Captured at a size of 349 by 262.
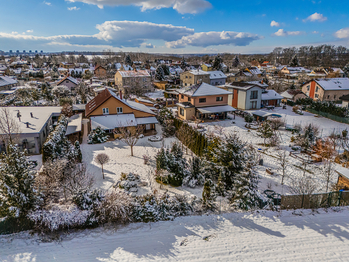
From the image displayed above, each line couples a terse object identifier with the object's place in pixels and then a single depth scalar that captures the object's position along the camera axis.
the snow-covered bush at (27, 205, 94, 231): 11.84
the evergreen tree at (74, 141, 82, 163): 20.57
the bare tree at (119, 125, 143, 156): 23.09
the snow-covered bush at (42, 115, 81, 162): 18.45
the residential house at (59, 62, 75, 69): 122.16
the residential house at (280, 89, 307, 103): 48.41
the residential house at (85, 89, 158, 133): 28.30
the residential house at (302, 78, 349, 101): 47.06
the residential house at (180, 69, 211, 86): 59.29
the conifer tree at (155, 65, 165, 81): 72.31
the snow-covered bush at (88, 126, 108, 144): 26.29
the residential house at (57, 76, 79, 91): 60.75
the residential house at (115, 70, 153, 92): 57.47
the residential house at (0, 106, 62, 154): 22.28
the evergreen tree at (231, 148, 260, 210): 13.85
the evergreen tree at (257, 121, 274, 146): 25.53
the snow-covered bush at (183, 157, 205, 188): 17.48
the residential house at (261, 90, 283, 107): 45.56
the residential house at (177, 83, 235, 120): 36.47
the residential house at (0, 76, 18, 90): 58.87
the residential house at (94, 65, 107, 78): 90.27
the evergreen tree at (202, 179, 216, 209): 14.20
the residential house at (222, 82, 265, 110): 42.43
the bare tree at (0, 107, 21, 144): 20.62
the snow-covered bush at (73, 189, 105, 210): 12.63
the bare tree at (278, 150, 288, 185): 17.60
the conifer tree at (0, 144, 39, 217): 11.74
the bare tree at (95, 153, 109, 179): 18.53
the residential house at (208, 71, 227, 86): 65.06
